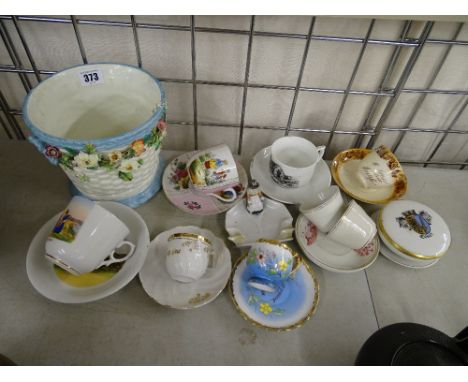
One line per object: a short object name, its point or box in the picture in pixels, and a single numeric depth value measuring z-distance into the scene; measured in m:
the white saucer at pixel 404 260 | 0.55
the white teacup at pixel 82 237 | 0.46
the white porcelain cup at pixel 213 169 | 0.59
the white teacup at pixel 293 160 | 0.60
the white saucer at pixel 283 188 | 0.62
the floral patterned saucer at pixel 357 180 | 0.62
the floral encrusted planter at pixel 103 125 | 0.47
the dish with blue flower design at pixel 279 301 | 0.47
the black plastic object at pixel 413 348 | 0.34
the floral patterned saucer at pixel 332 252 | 0.53
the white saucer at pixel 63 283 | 0.46
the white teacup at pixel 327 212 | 0.53
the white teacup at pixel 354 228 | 0.51
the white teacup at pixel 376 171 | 0.61
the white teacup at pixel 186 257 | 0.48
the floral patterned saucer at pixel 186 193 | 0.61
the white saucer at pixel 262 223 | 0.58
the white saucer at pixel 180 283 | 0.49
